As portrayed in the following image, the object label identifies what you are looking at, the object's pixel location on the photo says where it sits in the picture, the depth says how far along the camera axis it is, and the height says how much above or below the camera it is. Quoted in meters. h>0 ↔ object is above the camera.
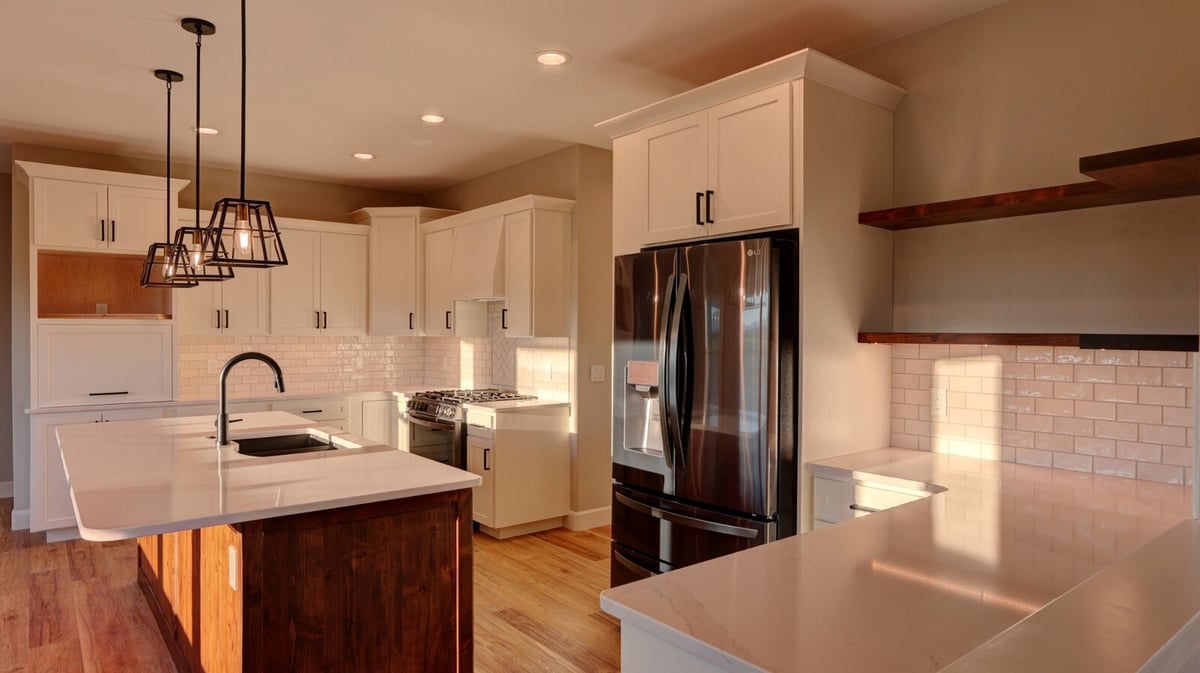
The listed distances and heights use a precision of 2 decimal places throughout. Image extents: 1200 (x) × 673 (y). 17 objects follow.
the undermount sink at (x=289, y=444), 3.23 -0.50
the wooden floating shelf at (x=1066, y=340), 2.08 -0.02
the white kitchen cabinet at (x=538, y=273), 4.84 +0.41
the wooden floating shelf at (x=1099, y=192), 1.74 +0.44
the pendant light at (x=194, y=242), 2.84 +0.36
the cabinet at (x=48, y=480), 4.55 -0.92
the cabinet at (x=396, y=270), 5.99 +0.52
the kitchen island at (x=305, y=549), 2.06 -0.67
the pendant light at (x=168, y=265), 3.05 +0.30
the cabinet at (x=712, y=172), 2.80 +0.68
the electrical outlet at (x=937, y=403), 2.91 -0.27
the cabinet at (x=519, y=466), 4.66 -0.86
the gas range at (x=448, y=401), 4.97 -0.47
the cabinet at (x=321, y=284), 5.67 +0.40
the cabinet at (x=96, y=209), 4.56 +0.81
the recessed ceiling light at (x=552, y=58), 3.32 +1.27
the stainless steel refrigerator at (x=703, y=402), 2.71 -0.27
